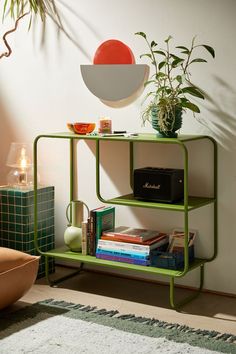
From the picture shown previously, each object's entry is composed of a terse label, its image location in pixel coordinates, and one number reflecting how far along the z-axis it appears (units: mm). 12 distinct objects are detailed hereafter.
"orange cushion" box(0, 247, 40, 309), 3323
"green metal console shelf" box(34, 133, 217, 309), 3465
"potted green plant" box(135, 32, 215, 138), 3535
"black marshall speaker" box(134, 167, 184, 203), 3570
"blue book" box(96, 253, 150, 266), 3637
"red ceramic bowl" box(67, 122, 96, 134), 3863
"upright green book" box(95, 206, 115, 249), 3828
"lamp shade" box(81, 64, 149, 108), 3871
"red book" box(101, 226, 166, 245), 3672
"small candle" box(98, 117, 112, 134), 3820
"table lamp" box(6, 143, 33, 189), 4188
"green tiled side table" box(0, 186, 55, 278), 4023
